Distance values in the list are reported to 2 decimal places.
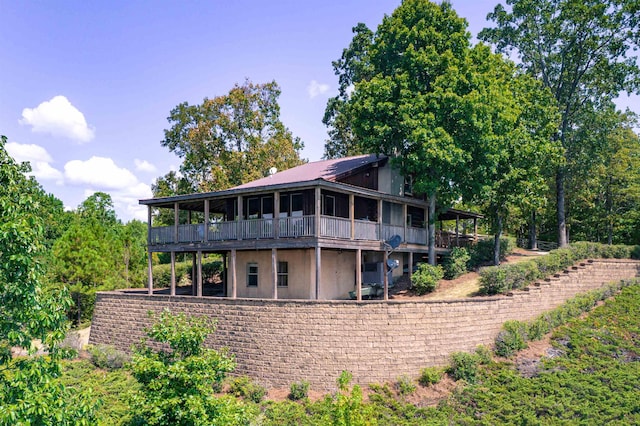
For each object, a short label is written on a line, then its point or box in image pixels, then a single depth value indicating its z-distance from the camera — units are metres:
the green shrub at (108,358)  21.88
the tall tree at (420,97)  23.03
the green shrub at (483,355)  18.84
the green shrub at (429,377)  17.77
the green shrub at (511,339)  19.55
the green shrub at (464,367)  18.03
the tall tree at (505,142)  23.62
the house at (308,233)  20.91
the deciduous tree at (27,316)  8.89
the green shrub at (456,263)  25.17
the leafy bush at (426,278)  23.19
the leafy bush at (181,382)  11.49
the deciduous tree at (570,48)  30.47
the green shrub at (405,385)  17.47
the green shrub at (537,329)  20.47
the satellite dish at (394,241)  22.40
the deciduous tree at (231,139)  36.50
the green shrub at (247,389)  17.80
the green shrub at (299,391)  17.55
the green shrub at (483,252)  26.77
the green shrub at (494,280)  21.53
